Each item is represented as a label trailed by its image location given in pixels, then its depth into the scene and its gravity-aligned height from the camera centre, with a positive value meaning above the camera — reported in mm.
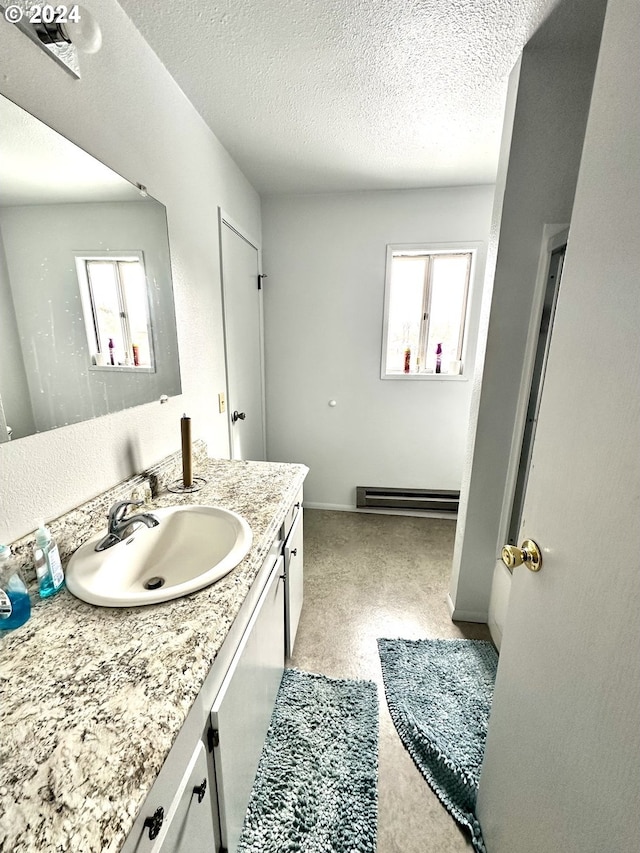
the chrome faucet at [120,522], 853 -467
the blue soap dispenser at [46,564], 716 -472
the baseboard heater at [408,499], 2711 -1200
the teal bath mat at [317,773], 946 -1356
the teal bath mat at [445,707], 1052 -1348
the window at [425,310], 2463 +310
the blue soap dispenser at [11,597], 628 -479
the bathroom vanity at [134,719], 391 -536
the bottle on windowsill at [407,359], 2590 -63
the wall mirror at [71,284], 777 +174
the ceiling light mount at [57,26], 747 +739
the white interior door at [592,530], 460 -288
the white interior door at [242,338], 1916 +62
